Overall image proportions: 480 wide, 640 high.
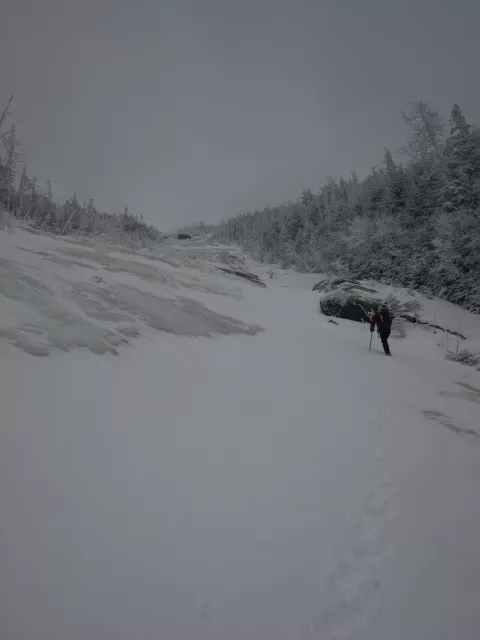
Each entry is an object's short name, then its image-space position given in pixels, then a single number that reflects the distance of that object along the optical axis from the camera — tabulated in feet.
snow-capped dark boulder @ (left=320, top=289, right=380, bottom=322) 48.01
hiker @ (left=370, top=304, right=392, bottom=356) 32.71
